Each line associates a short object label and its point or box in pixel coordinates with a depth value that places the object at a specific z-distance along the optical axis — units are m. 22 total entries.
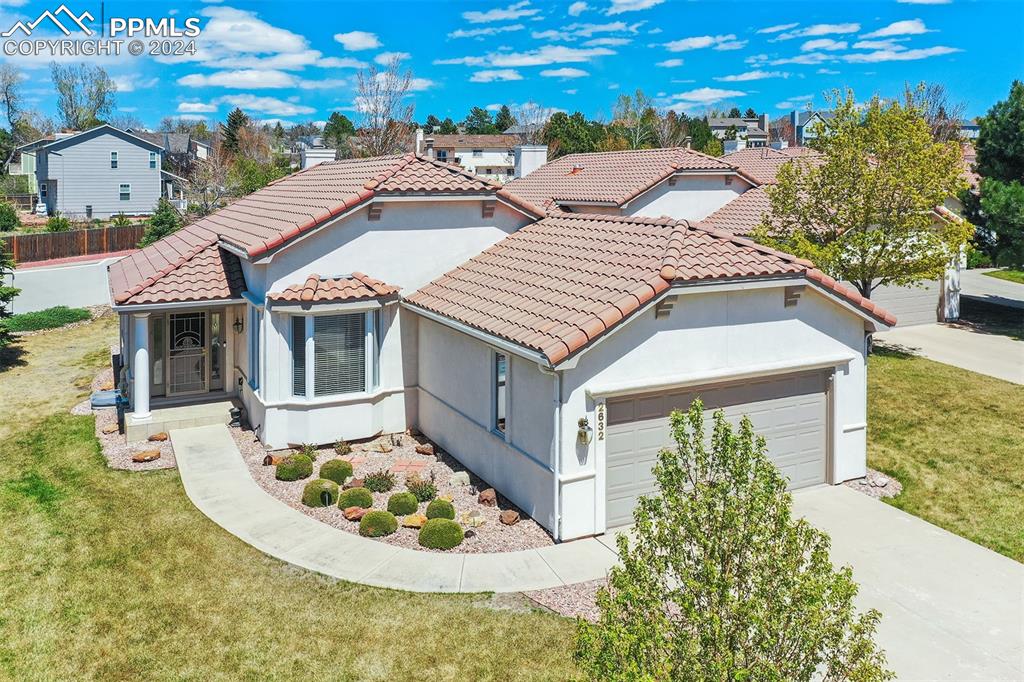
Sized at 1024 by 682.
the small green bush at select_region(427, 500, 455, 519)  11.65
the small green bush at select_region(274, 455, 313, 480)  13.47
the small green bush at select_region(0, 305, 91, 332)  27.03
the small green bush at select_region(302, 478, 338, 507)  12.41
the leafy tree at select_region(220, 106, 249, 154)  76.38
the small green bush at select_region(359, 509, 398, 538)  11.34
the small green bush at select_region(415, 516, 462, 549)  10.94
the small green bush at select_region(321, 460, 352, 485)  13.43
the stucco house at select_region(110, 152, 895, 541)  11.30
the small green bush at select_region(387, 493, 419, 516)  11.96
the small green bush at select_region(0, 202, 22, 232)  47.56
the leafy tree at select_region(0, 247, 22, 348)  21.47
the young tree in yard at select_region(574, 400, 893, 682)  4.85
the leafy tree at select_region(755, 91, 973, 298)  19.27
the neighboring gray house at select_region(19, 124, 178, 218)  60.00
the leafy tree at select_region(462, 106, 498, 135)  117.62
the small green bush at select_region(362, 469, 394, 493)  12.94
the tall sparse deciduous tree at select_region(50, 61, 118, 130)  87.06
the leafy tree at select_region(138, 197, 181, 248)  39.72
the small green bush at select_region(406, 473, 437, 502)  12.53
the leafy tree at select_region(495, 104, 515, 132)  110.81
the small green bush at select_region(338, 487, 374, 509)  12.17
